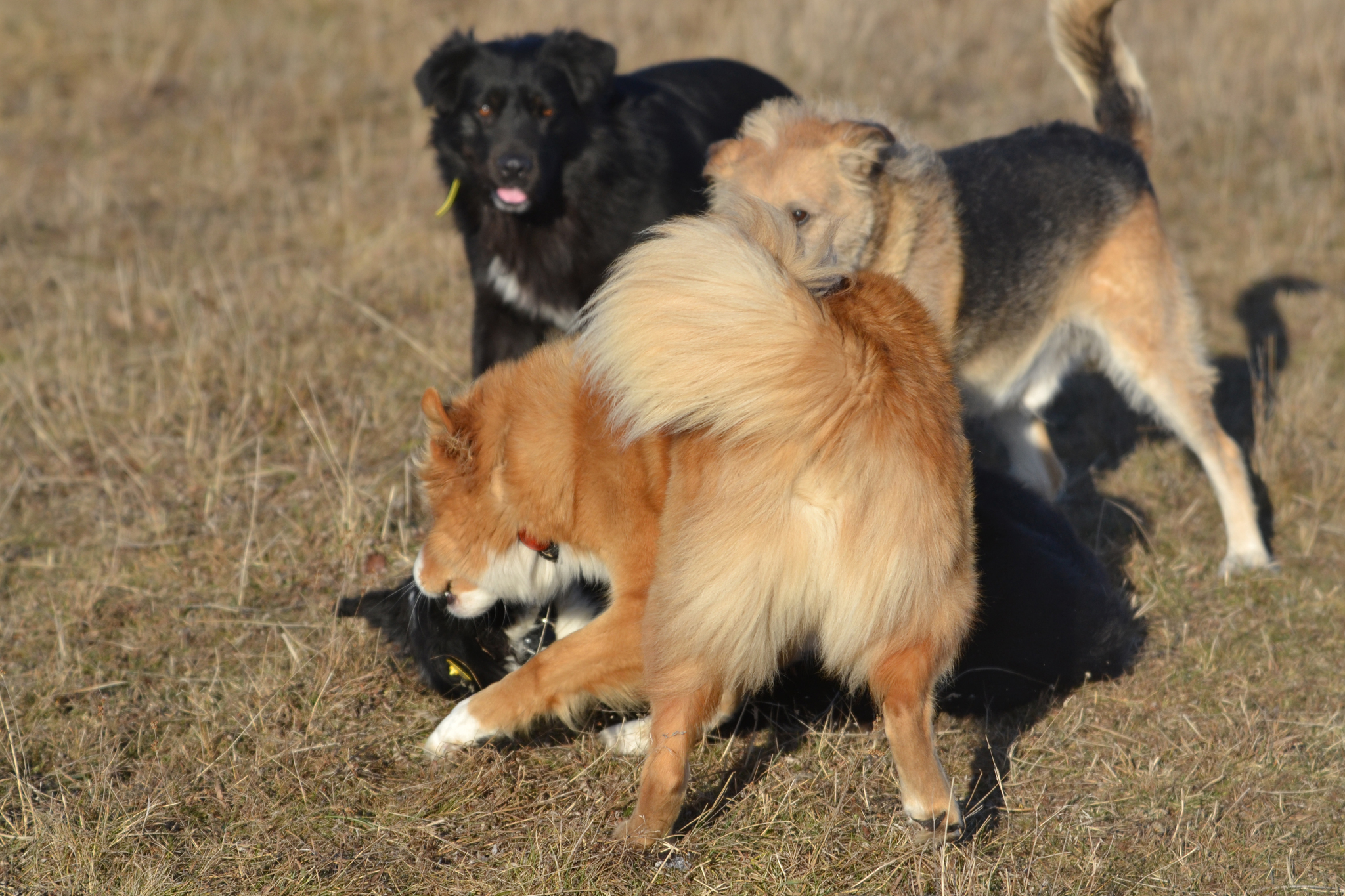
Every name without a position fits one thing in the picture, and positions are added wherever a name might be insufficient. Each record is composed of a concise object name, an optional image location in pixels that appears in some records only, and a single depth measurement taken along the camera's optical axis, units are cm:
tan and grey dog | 864
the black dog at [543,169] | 1023
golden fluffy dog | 459
